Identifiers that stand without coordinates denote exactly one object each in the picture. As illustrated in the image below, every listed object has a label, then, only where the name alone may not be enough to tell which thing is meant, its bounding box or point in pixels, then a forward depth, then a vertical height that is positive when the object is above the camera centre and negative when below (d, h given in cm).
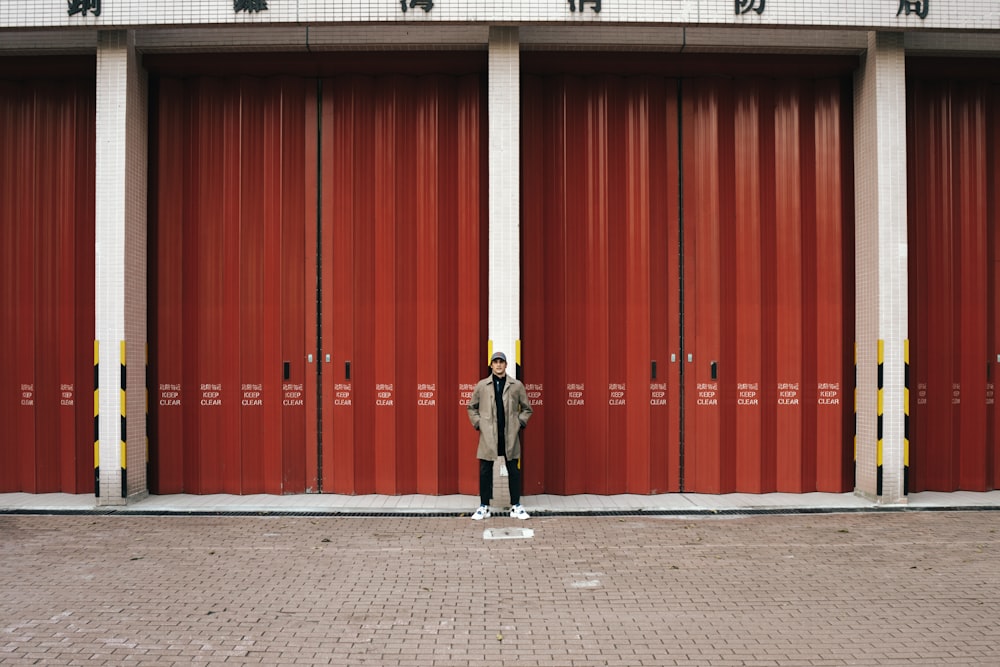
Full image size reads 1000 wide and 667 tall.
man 786 -100
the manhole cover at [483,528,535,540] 714 -209
